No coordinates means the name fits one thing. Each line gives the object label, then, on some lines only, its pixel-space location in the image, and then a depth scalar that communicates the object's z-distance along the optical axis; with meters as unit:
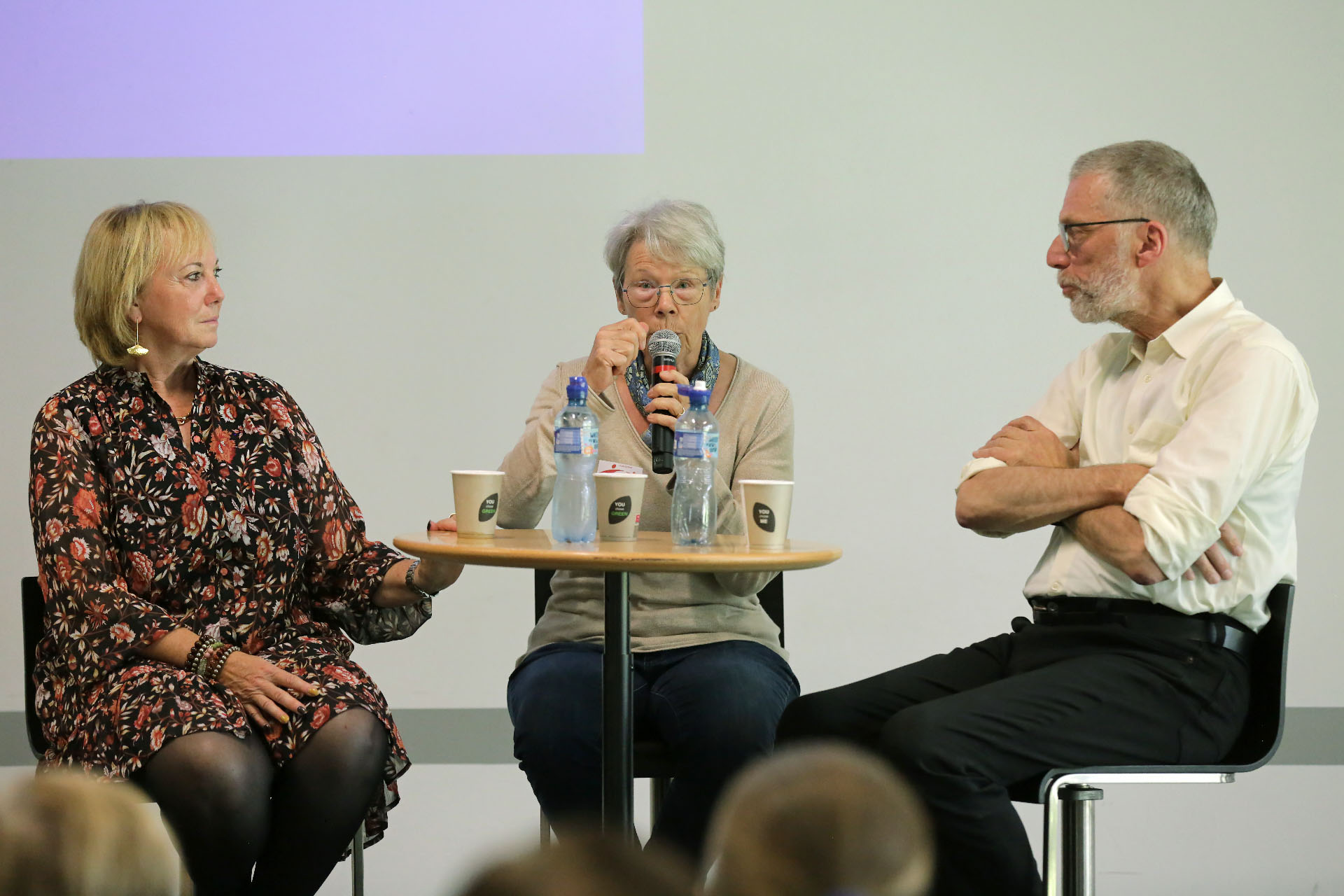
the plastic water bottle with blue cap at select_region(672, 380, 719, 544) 7.09
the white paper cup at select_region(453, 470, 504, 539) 7.10
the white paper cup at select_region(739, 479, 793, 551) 7.03
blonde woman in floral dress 7.08
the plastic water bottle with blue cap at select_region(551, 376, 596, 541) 7.12
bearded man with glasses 6.98
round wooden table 6.82
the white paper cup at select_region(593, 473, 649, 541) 7.06
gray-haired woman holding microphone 7.22
